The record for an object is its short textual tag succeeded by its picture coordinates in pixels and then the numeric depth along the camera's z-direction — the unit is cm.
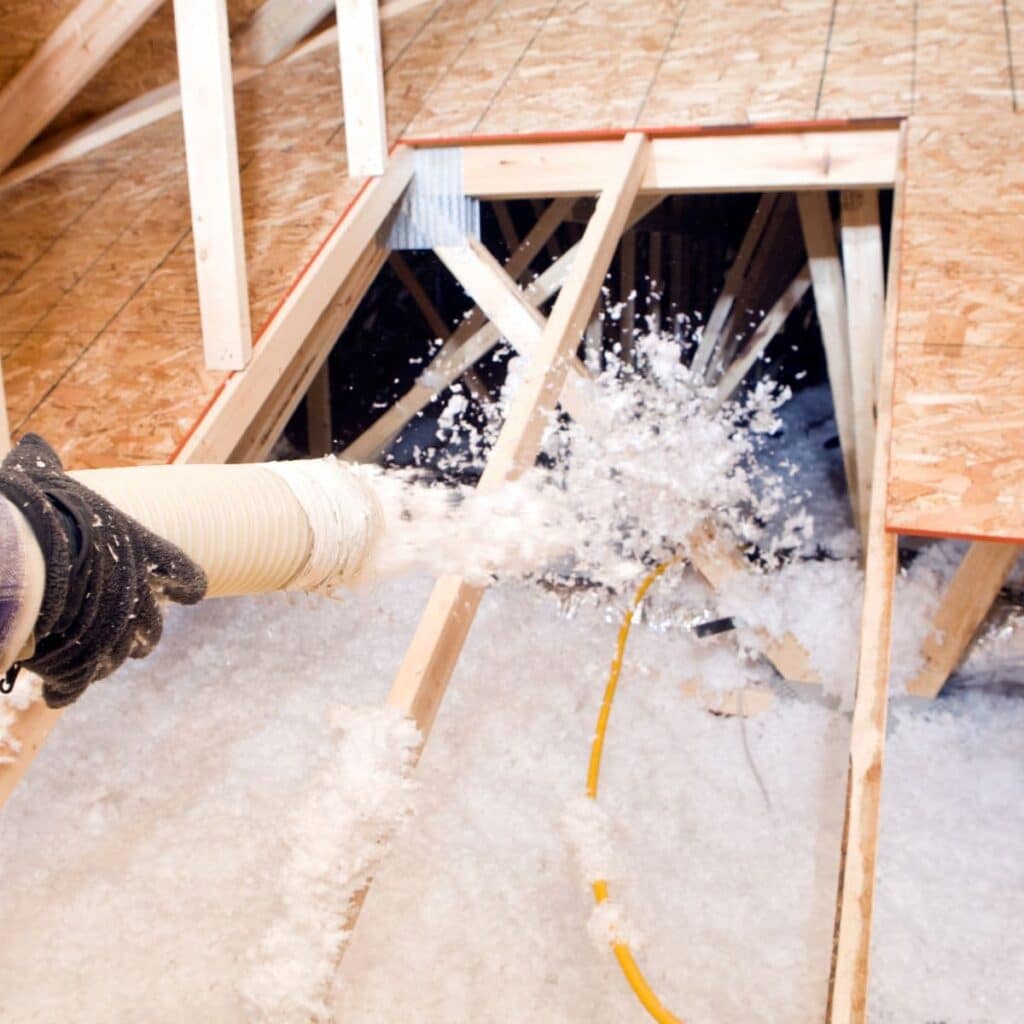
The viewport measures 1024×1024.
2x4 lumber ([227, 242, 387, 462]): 238
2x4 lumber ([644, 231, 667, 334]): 503
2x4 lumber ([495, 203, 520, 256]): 436
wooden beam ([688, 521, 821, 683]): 268
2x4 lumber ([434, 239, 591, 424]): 238
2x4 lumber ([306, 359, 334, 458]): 395
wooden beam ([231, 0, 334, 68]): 291
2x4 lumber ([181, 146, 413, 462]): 192
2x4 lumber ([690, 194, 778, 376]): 396
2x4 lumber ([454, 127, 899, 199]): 221
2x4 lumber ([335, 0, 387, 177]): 221
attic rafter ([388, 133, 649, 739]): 130
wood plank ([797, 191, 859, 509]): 264
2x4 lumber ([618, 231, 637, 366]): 453
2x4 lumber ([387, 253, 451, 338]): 407
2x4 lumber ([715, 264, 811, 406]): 348
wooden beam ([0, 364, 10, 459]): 157
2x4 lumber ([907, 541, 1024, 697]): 219
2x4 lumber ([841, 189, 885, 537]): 236
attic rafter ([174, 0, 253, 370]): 176
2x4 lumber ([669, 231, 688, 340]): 534
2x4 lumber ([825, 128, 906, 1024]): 115
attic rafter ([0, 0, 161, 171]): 221
